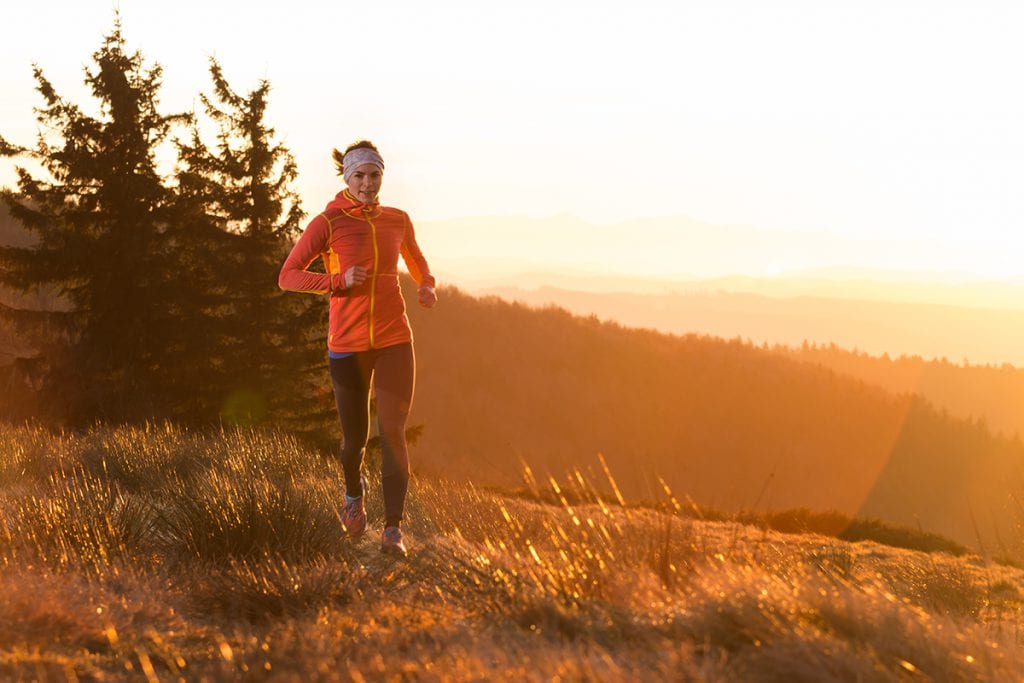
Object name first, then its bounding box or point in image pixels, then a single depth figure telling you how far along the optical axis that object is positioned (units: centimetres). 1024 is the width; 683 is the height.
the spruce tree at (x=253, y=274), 2369
